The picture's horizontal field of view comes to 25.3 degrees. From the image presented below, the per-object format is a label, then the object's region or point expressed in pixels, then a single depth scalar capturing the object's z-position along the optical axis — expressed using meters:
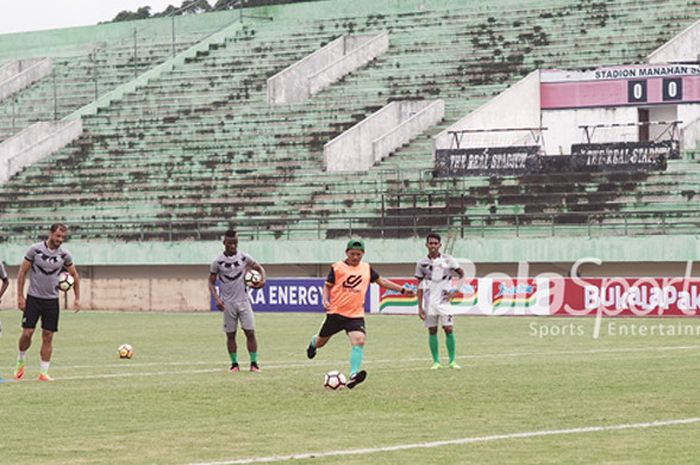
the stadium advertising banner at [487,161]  51.25
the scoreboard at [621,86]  54.47
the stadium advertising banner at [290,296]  46.62
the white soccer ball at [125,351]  26.83
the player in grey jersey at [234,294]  22.83
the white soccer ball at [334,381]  18.80
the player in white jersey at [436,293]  23.25
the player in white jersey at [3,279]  21.29
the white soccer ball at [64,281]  22.08
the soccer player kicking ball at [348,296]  19.55
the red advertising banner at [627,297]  40.69
